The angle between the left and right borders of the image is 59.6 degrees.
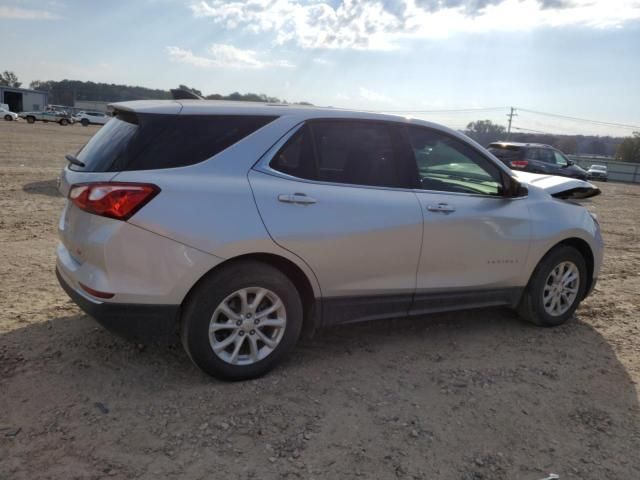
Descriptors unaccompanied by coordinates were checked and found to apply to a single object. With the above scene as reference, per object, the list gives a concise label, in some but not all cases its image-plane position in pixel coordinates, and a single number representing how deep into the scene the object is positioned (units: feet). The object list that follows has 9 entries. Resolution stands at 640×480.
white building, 250.55
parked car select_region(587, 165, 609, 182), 132.28
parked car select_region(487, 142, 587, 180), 61.05
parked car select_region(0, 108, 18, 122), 183.32
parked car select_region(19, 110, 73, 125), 187.21
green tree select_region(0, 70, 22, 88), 437.01
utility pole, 263.86
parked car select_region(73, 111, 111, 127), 198.70
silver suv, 10.50
